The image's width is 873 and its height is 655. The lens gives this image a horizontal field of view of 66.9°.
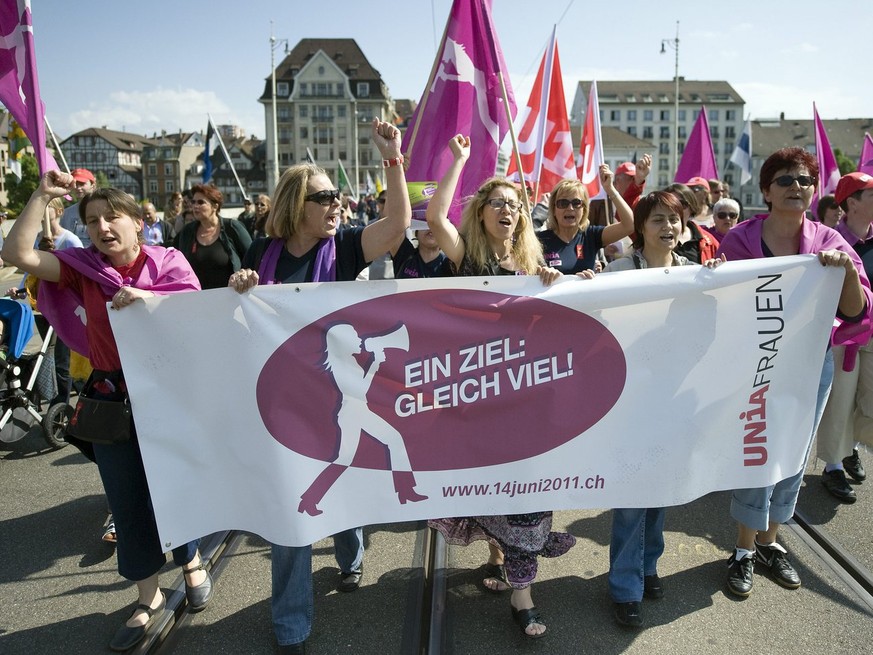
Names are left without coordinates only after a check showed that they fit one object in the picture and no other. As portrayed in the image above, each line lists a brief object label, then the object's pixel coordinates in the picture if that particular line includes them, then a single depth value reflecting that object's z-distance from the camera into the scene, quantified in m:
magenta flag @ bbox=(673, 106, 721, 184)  9.26
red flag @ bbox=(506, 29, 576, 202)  6.73
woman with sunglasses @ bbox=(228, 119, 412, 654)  2.72
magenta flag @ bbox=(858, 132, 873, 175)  8.54
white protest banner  2.72
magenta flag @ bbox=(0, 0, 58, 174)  3.36
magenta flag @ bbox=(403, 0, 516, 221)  4.02
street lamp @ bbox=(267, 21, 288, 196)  31.77
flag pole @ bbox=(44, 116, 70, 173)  3.76
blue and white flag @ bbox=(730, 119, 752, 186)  13.77
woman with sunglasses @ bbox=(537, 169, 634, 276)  4.11
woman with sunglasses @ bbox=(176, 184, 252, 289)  4.90
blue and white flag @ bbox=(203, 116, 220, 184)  14.28
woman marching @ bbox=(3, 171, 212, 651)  2.76
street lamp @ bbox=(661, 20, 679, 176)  38.37
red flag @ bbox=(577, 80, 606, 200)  7.49
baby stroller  5.10
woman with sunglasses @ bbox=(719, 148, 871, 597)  3.13
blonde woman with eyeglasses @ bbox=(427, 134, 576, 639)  2.90
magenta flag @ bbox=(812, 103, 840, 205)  8.45
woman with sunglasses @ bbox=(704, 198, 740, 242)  5.88
